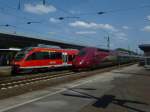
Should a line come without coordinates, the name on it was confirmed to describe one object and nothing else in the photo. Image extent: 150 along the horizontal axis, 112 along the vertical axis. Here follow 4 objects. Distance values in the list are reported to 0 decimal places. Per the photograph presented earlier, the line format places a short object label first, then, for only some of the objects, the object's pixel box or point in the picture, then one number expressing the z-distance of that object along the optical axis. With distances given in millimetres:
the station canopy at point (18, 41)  25355
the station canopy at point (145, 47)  23034
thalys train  15931
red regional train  13590
